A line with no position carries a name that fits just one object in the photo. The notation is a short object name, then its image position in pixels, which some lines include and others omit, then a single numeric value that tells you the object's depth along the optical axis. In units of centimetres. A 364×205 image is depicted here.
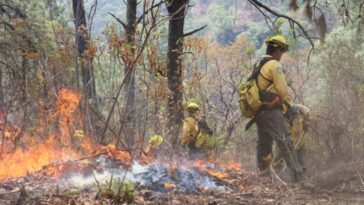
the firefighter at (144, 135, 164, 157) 760
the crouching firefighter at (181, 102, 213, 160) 892
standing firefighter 682
